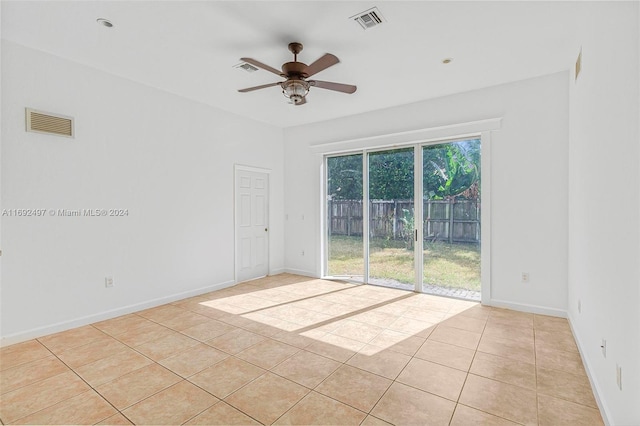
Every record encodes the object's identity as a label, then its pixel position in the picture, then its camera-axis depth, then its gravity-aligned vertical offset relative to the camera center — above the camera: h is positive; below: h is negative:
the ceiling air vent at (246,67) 3.30 +1.64
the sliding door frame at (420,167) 3.97 +0.67
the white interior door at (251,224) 5.22 -0.24
